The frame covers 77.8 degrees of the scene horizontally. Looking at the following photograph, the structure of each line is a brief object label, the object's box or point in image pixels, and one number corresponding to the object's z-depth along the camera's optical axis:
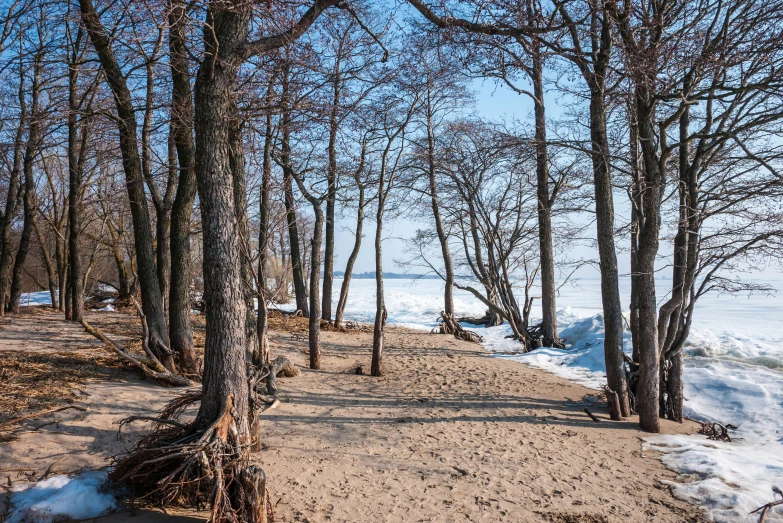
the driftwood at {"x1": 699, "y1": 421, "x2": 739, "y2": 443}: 6.67
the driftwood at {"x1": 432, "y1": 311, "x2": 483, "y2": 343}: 16.09
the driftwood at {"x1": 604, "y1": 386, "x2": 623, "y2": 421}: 7.24
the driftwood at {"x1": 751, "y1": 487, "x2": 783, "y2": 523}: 3.83
